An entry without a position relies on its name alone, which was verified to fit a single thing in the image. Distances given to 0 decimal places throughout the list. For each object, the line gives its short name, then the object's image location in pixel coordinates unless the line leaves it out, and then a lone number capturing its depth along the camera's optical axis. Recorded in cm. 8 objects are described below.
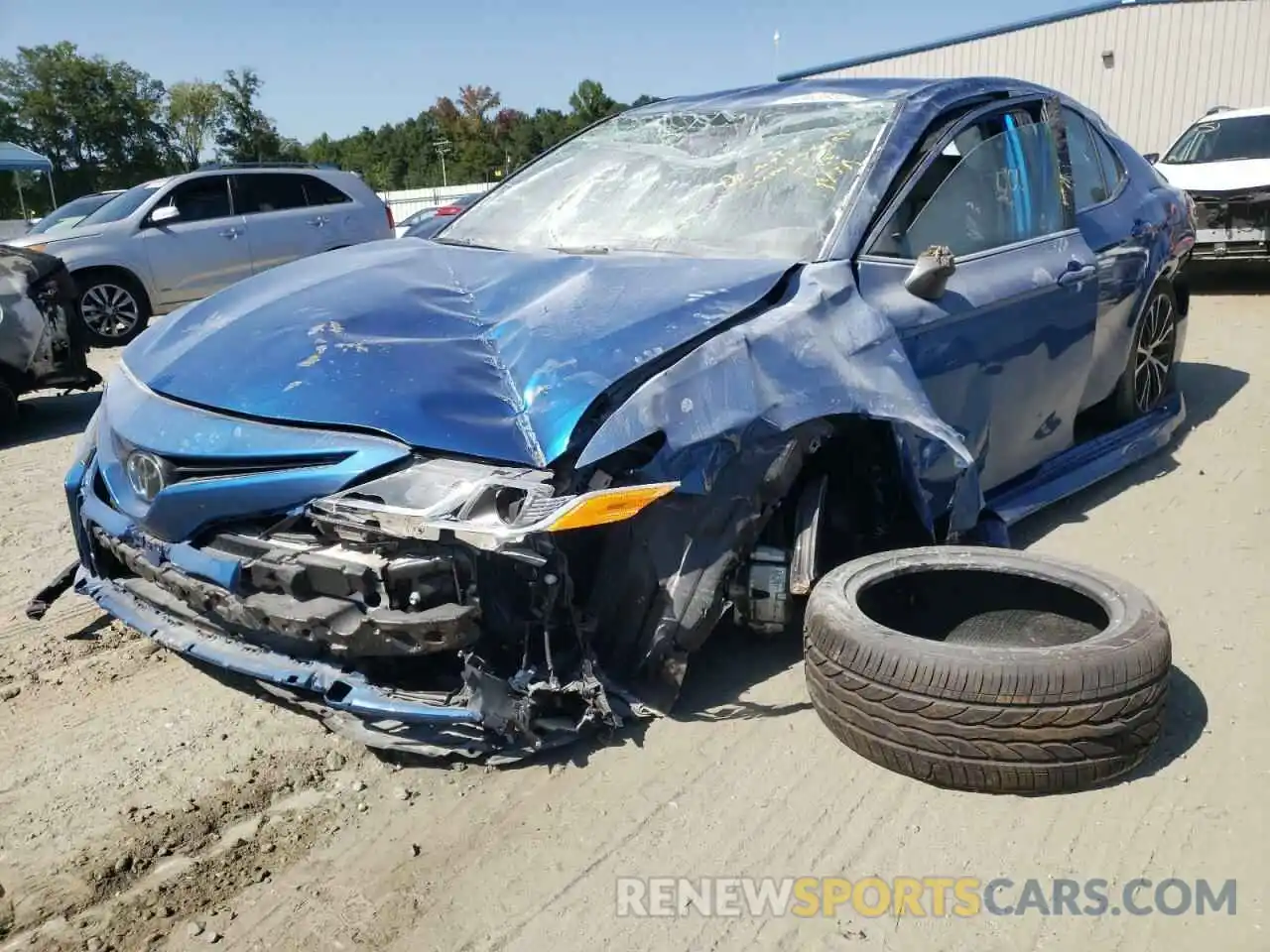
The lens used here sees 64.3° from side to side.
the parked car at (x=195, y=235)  1058
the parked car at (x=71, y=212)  1213
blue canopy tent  2534
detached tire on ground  235
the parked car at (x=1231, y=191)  987
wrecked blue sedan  239
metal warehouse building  1941
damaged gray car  687
